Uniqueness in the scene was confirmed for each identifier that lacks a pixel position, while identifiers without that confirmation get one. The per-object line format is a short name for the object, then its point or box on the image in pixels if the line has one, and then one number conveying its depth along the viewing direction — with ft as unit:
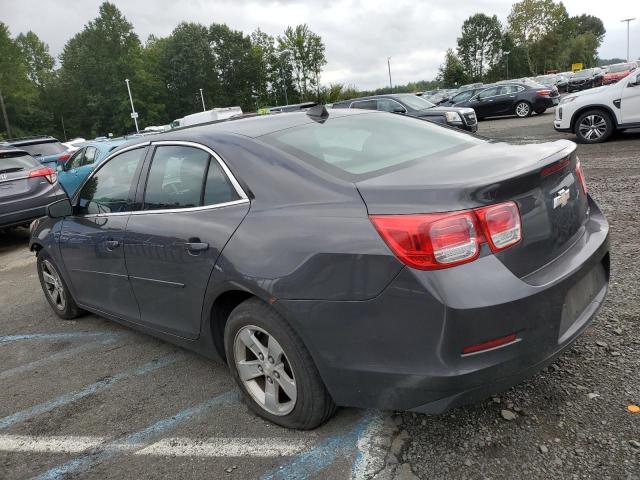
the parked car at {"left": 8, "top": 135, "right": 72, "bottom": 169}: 43.06
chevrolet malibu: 6.88
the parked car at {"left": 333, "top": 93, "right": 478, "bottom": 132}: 45.39
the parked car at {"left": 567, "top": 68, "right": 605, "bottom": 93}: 120.81
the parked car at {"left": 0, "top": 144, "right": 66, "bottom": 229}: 26.27
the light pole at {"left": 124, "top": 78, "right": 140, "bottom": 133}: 224.33
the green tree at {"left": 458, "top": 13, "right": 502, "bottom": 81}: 294.46
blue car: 35.12
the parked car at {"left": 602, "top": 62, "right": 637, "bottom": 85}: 110.78
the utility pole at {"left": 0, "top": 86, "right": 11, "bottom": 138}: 185.04
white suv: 34.09
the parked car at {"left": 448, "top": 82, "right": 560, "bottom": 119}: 69.10
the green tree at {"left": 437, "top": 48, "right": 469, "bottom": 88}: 254.88
